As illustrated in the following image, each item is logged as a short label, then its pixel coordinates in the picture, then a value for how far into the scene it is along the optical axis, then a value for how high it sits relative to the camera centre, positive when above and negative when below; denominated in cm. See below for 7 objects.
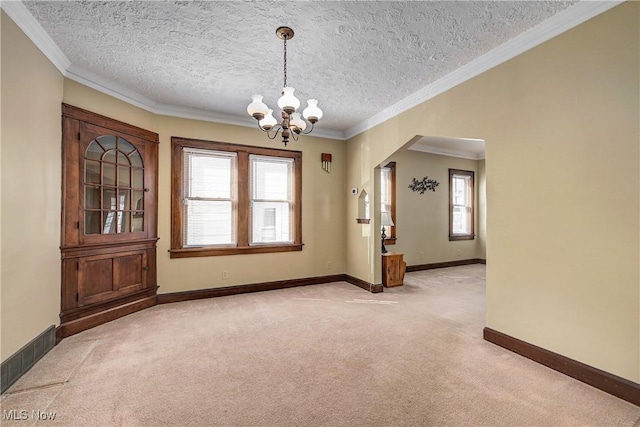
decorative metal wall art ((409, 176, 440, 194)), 671 +71
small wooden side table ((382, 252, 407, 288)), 508 -92
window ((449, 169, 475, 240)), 720 +27
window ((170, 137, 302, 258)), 443 +26
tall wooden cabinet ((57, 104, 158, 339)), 314 -5
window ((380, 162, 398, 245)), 645 +47
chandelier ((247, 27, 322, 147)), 250 +94
